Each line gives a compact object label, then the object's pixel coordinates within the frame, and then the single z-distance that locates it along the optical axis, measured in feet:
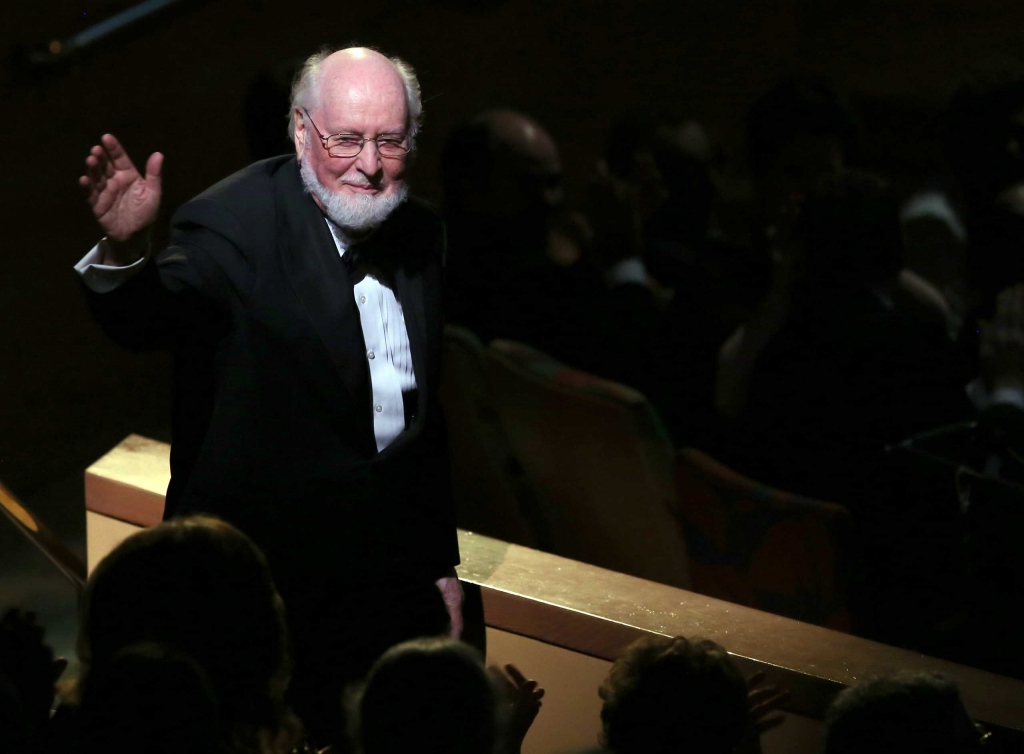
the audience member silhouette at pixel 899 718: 41.24
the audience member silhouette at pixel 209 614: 41.63
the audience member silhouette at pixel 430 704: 41.16
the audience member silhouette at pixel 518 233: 47.46
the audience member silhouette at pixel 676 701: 41.39
